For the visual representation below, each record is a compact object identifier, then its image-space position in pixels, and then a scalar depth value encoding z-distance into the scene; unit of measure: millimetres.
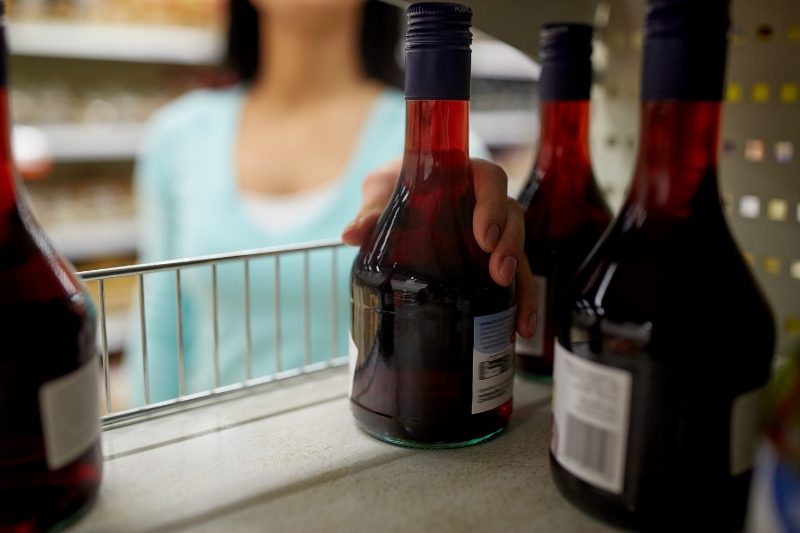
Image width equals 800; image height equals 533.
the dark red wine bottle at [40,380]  311
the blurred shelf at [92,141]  1846
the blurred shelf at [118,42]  1731
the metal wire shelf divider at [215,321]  428
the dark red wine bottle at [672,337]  309
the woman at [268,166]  1096
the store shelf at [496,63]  2380
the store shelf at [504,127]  2414
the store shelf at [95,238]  1891
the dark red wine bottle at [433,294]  391
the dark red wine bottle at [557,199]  491
